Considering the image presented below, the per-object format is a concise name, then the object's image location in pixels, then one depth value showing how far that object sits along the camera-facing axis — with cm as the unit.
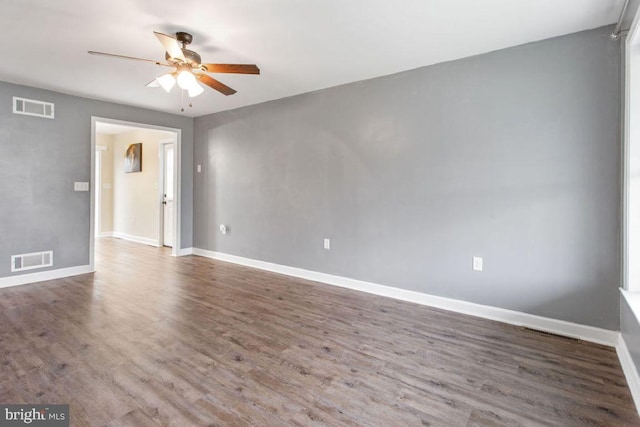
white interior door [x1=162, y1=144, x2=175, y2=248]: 657
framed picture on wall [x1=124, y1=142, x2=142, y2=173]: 708
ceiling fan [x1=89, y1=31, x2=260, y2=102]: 262
